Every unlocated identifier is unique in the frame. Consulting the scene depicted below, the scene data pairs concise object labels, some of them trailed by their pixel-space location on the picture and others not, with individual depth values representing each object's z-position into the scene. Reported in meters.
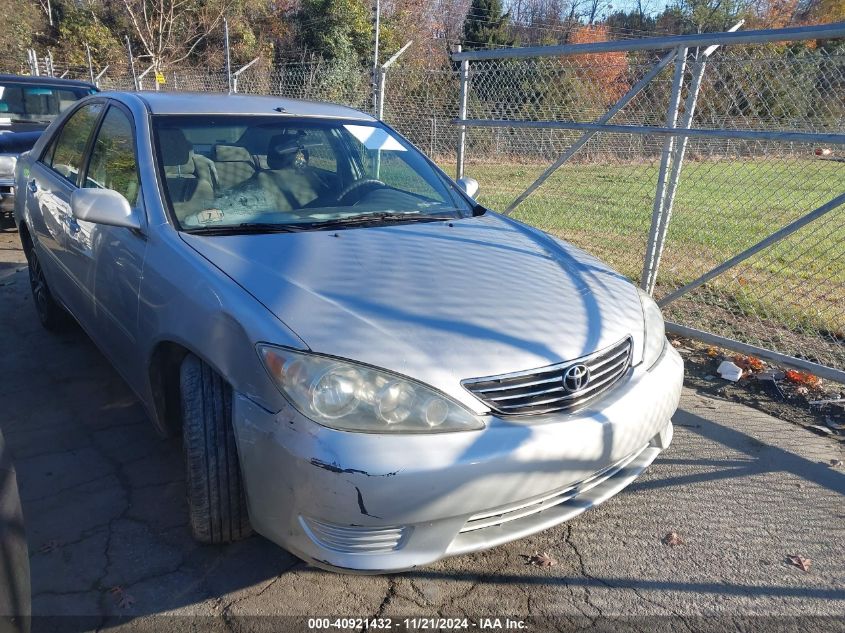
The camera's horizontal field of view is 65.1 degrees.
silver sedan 1.99
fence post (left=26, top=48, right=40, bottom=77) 17.47
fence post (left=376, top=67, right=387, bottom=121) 6.91
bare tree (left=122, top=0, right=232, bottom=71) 23.58
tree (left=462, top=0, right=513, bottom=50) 29.77
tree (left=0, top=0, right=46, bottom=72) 24.55
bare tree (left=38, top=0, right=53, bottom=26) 25.99
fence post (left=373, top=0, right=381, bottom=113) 7.04
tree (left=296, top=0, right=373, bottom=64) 22.55
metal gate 4.30
